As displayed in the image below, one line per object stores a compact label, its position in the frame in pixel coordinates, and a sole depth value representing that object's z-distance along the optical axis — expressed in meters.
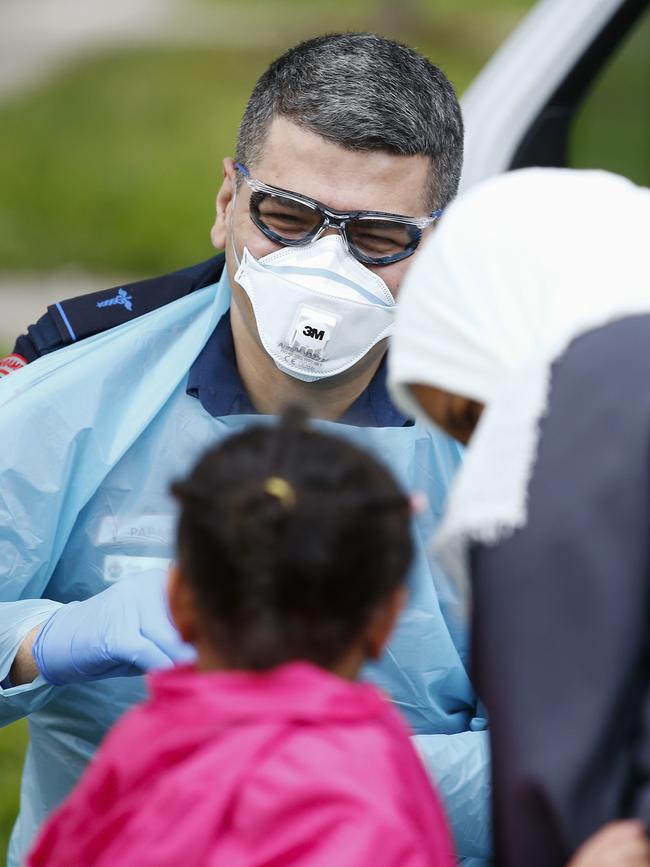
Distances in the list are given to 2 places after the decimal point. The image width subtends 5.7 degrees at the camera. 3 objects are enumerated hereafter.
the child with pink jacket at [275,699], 4.46
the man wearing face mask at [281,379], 4.88
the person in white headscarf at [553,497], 4.48
